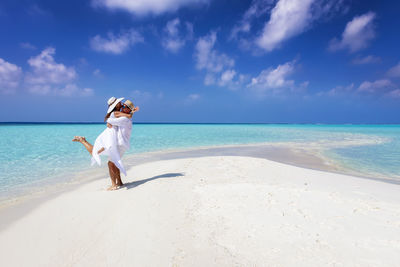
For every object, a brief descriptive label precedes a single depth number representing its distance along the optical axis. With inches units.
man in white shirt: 176.2
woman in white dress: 178.2
